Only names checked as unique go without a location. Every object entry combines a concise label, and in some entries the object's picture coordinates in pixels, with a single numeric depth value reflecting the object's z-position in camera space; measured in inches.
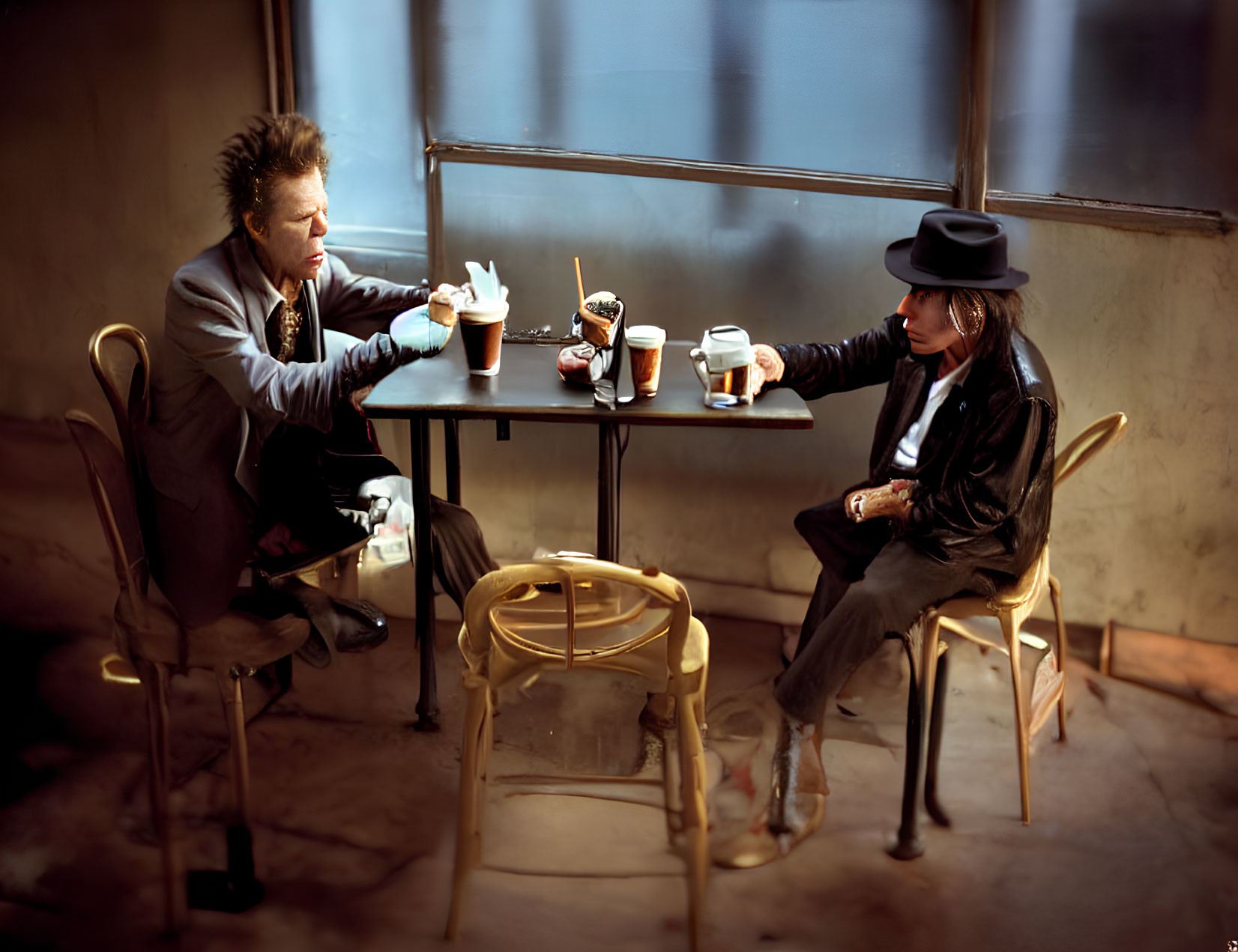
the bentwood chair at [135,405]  105.8
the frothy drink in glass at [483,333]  107.2
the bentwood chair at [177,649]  107.2
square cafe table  100.5
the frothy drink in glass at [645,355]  102.9
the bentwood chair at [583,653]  87.6
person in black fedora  101.1
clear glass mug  104.2
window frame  116.3
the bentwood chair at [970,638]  105.4
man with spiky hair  107.3
